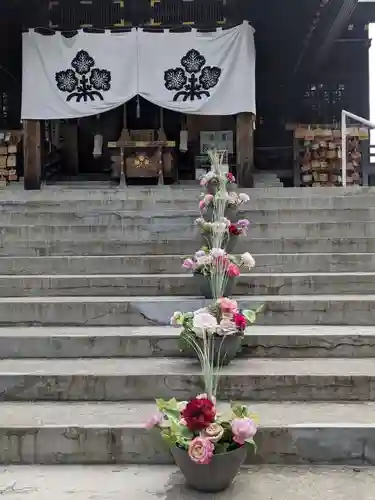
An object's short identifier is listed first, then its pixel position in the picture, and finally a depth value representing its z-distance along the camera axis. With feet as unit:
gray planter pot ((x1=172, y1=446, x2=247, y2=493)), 8.45
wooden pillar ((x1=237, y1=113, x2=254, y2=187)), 30.07
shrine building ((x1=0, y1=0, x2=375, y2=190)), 30.68
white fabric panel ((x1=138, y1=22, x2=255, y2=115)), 30.63
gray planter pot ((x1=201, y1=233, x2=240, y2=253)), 16.29
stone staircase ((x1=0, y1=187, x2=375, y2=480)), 10.07
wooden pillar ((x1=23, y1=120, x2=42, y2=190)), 30.48
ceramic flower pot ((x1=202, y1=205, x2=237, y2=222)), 18.62
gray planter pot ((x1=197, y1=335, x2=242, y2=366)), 11.51
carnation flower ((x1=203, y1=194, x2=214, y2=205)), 17.88
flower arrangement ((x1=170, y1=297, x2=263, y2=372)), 10.69
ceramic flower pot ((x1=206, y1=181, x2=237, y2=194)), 19.70
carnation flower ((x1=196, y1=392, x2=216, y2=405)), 8.37
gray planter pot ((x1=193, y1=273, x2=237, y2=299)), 14.17
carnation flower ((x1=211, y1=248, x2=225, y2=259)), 13.47
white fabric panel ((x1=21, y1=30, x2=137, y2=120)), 30.78
